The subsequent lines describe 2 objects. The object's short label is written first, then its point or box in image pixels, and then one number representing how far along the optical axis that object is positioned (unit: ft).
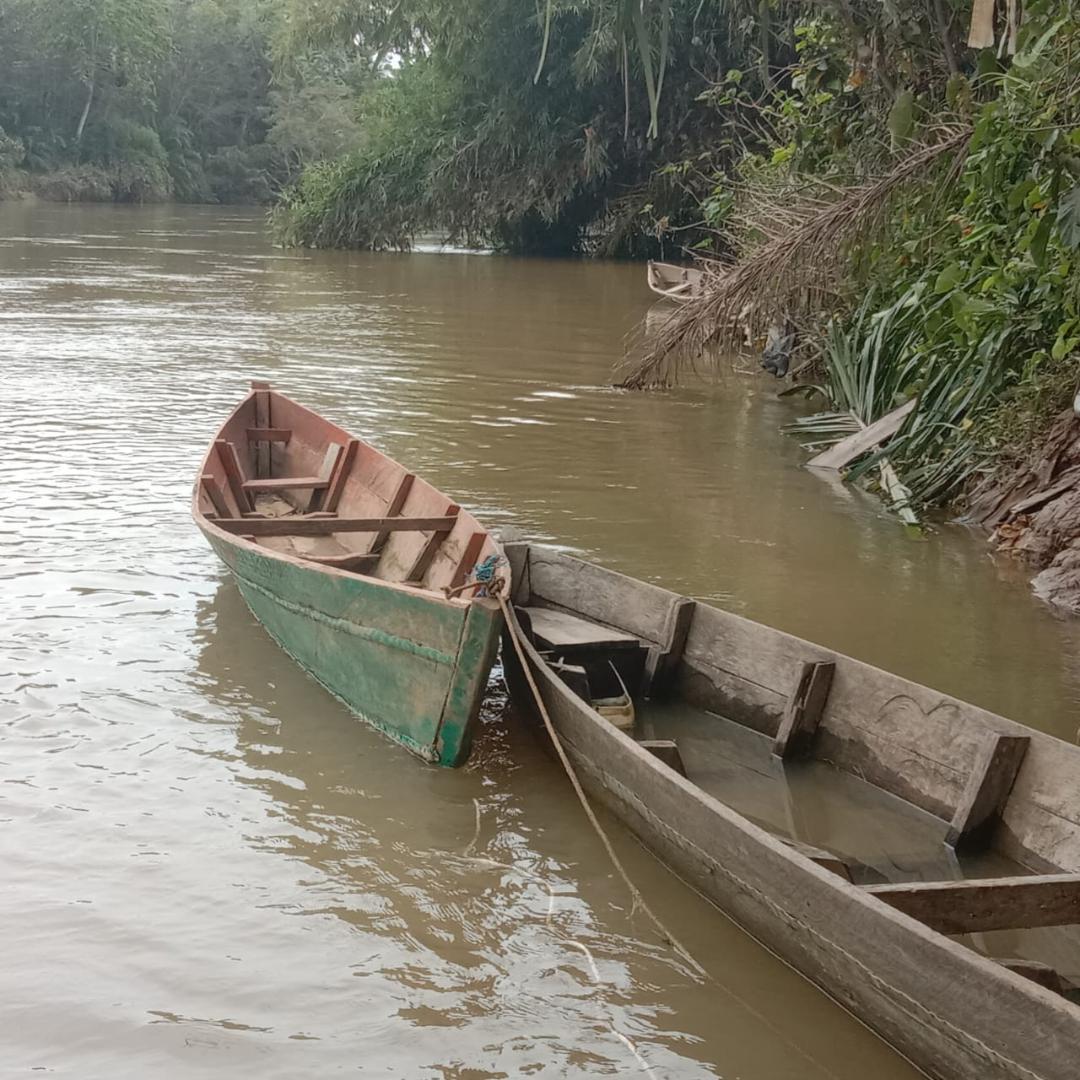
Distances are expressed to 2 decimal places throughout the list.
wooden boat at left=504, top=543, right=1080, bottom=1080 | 11.43
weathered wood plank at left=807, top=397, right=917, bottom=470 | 32.94
